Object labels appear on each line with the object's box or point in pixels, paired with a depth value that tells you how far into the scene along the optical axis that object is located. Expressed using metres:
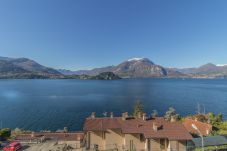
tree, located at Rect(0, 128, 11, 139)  26.73
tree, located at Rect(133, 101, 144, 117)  40.49
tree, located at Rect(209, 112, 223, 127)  29.10
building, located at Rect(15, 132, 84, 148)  21.07
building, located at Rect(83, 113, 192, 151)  17.36
